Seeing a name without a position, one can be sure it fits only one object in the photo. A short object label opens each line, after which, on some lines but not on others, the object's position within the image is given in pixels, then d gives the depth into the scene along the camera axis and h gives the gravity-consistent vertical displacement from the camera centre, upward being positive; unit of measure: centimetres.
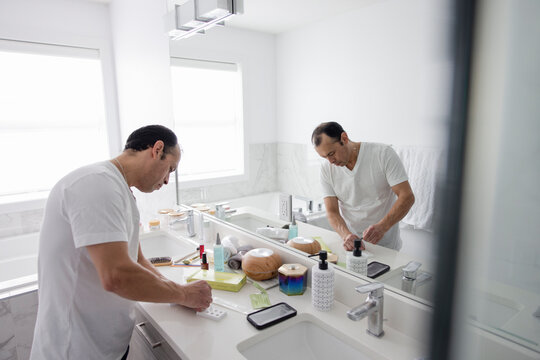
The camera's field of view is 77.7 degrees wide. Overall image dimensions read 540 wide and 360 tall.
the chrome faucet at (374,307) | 98 -53
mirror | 95 +8
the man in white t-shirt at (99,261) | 90 -38
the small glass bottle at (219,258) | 149 -58
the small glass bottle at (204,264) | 151 -62
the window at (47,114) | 274 +12
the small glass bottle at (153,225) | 210 -61
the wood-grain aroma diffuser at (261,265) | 138 -57
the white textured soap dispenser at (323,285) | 113 -54
